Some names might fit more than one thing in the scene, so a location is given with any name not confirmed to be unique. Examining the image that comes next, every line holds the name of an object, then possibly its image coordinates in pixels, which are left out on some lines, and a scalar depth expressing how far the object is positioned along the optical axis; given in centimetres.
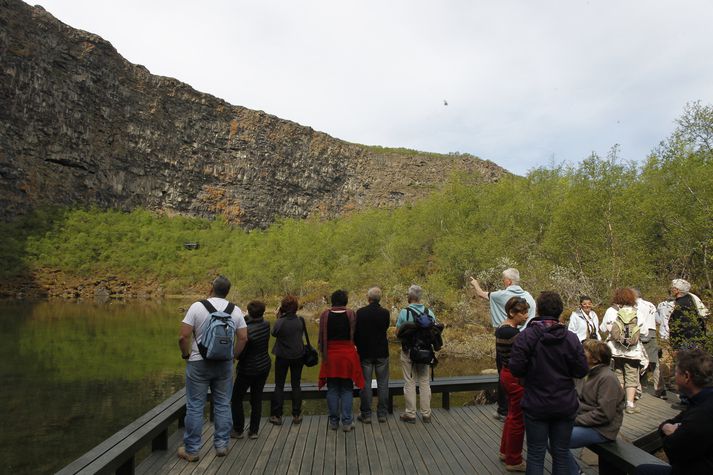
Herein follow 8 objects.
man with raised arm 570
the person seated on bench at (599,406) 407
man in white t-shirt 486
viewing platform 430
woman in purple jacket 376
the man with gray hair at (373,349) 607
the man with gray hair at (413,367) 606
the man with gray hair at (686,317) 699
